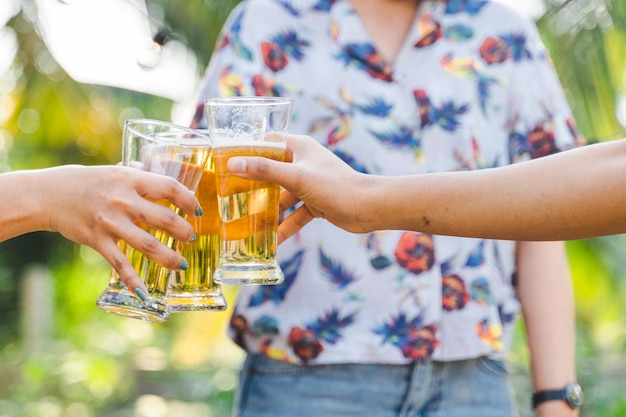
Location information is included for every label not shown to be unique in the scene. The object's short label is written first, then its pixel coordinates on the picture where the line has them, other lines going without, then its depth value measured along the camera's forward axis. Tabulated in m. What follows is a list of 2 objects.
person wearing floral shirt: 2.47
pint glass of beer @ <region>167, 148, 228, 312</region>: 2.14
